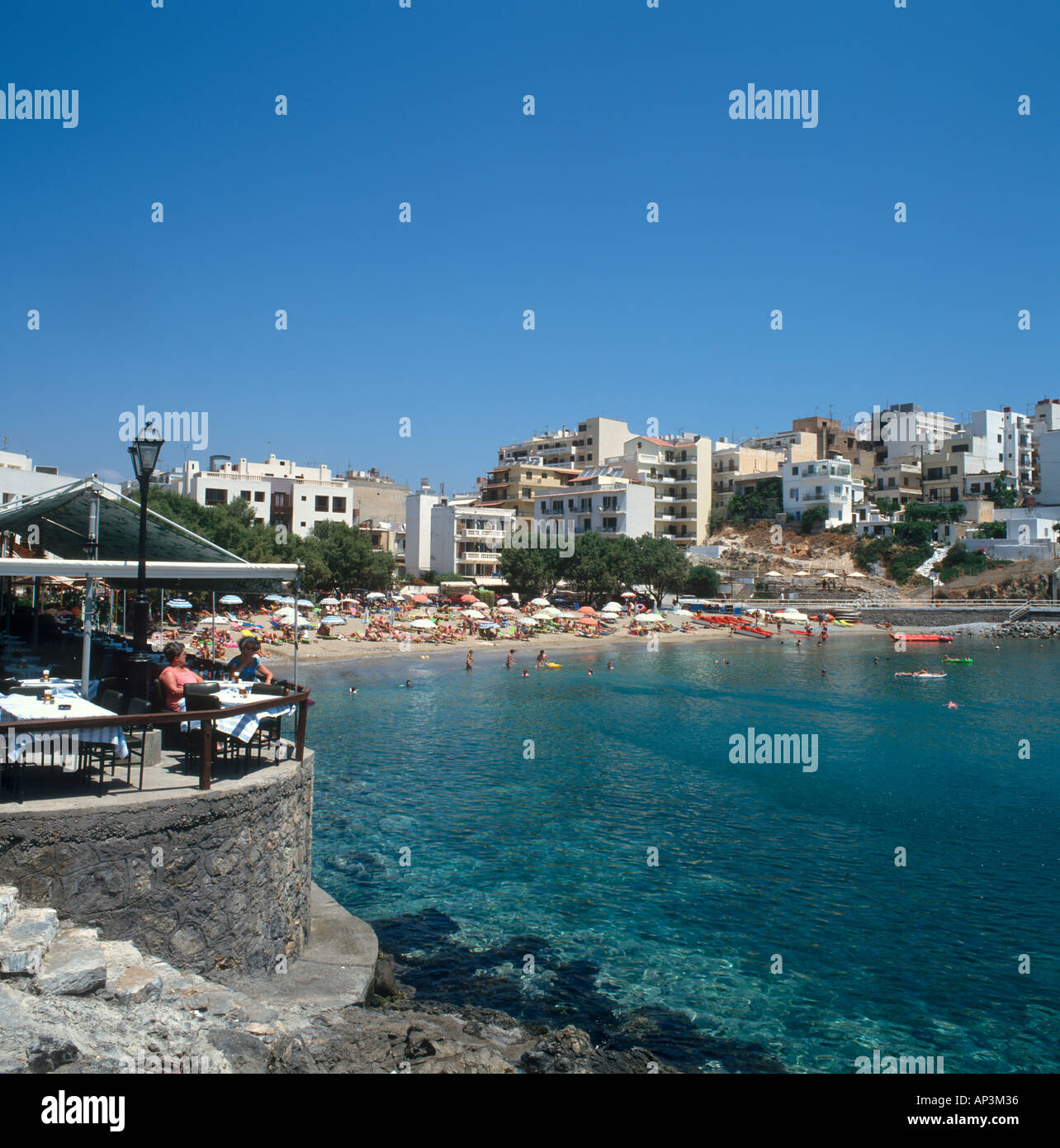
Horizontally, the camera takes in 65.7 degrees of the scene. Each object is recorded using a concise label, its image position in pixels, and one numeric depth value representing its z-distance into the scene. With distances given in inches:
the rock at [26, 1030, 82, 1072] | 207.3
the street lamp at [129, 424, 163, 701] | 411.8
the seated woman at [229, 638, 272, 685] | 474.0
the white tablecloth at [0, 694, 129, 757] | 312.2
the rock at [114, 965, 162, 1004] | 260.1
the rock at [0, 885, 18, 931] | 263.1
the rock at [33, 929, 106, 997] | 248.4
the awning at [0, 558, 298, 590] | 421.4
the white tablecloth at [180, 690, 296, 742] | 348.5
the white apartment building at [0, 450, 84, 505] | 1528.1
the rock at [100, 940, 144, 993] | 268.2
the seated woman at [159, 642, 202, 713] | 396.8
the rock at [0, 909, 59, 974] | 244.7
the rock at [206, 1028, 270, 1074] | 252.1
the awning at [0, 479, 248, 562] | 551.8
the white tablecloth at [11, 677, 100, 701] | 415.0
